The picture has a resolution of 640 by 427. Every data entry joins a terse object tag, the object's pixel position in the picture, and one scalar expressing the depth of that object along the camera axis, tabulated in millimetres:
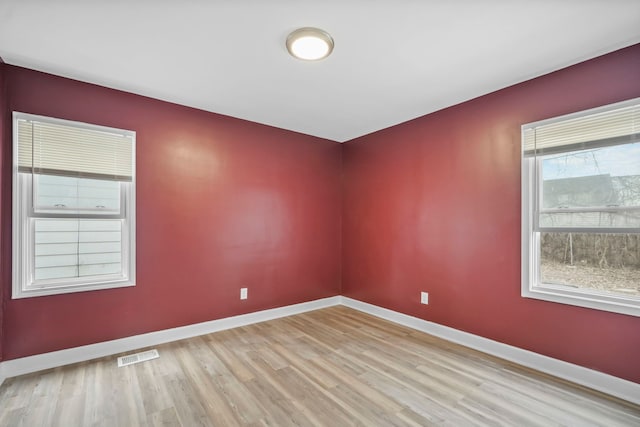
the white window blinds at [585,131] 2096
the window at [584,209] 2127
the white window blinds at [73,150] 2422
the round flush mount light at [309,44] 1957
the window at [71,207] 2398
